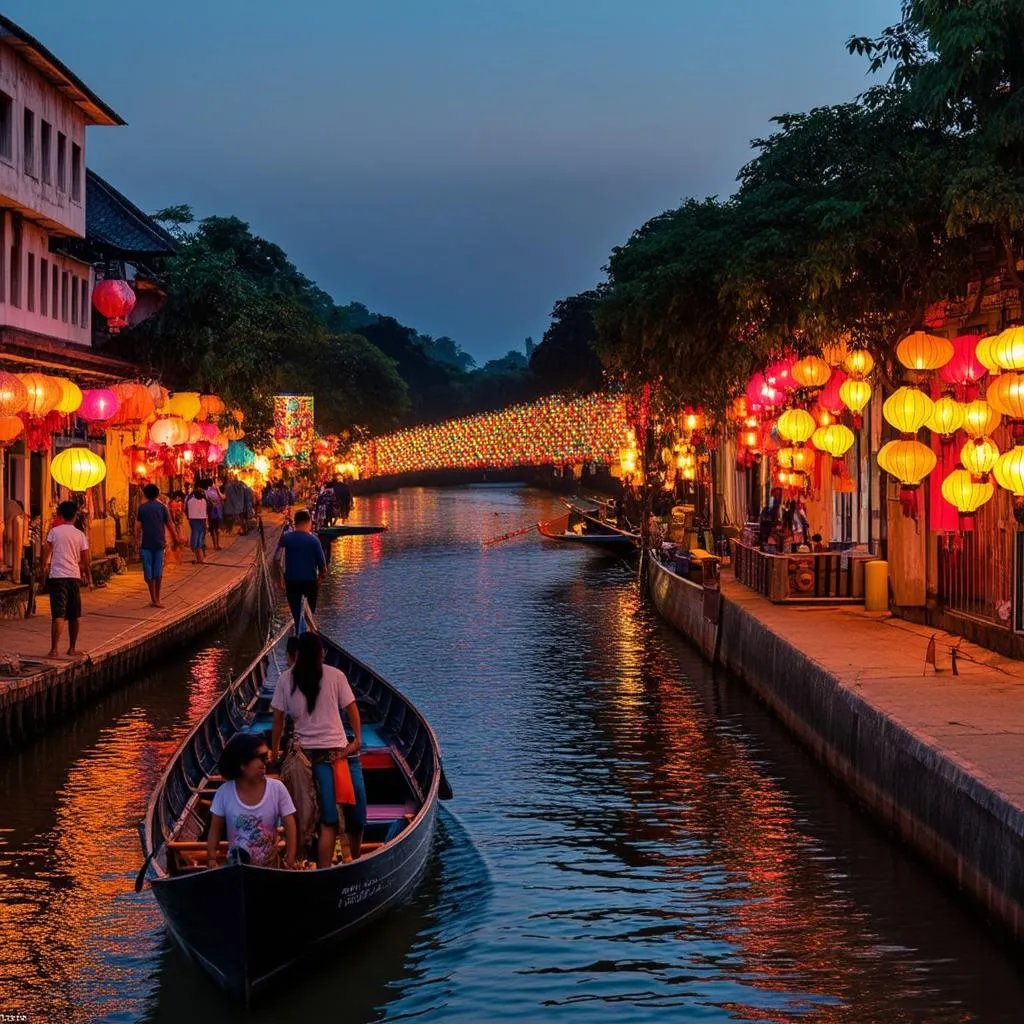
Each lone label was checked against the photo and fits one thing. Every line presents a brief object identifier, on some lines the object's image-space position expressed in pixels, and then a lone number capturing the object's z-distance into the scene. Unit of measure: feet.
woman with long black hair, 37.22
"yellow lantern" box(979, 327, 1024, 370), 53.72
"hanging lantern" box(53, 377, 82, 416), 75.10
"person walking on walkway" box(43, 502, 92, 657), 62.95
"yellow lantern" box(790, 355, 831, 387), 76.23
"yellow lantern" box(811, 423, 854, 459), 79.05
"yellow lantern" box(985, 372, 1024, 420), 53.88
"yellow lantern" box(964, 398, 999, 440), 60.54
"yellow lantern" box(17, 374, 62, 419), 71.92
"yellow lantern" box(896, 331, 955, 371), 62.03
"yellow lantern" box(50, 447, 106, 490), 77.61
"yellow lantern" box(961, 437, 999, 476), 59.47
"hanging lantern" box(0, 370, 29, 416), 68.23
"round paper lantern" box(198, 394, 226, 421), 122.21
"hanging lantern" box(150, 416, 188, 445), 106.52
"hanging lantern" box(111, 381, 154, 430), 88.89
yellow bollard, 78.48
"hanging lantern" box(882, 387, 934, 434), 62.44
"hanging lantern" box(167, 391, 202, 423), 111.34
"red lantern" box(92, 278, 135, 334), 100.22
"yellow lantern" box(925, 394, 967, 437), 62.28
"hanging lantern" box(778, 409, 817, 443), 79.41
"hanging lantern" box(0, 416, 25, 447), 69.62
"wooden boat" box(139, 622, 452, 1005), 32.01
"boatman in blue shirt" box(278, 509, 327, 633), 72.18
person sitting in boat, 32.30
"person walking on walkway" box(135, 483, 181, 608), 85.40
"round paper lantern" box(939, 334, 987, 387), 61.67
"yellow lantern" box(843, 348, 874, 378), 71.51
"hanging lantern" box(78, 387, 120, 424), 84.38
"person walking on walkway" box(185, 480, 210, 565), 116.98
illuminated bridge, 263.90
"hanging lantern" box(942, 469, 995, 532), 60.59
